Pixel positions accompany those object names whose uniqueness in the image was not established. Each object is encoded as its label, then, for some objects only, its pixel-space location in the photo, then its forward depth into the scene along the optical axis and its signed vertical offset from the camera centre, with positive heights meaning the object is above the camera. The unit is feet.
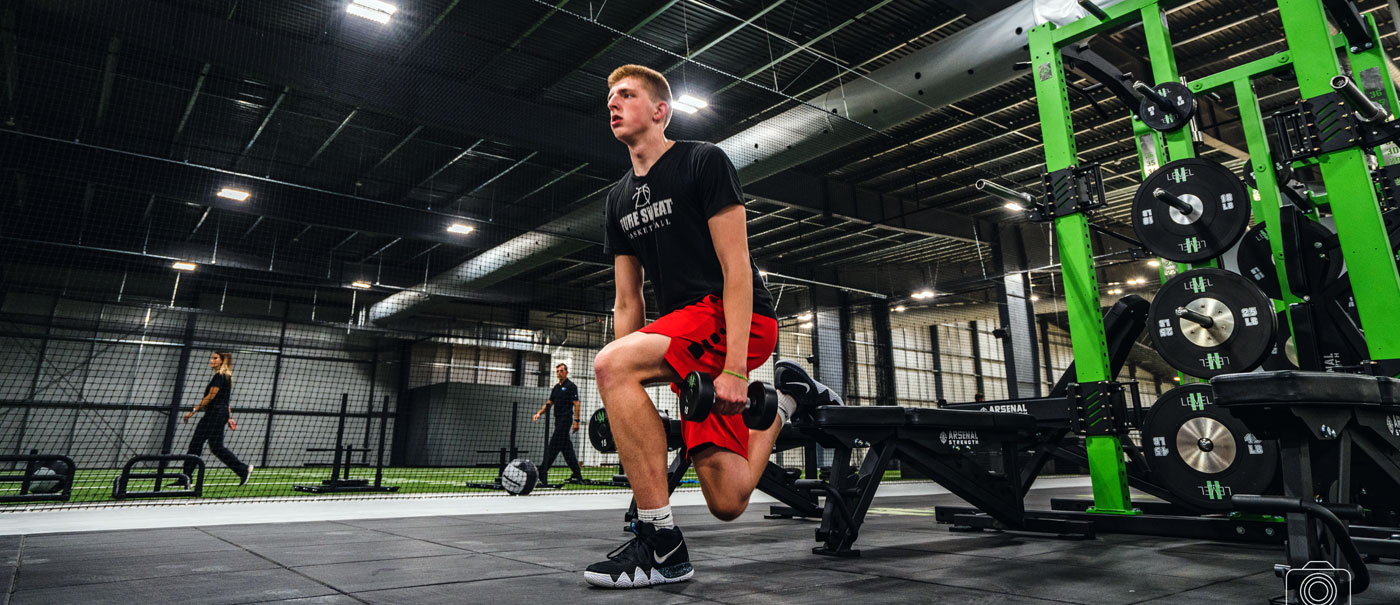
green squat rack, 8.05 +2.96
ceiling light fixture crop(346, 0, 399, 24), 18.37 +11.55
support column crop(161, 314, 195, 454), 42.11 +4.14
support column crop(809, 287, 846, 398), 36.91 +5.94
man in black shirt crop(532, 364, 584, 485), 23.76 +1.12
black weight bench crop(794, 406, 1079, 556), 7.38 -0.10
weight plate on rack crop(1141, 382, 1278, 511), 8.14 -0.08
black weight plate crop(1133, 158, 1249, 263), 8.69 +2.93
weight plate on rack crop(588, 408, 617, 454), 13.64 +0.33
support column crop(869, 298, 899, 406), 33.37 +4.68
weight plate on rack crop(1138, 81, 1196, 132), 9.46 +4.50
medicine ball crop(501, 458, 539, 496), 19.17 -0.74
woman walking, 18.88 +1.02
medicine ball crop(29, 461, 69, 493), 14.99 -0.55
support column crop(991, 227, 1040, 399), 33.73 +7.06
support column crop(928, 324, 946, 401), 60.43 +8.20
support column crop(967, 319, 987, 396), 62.54 +8.22
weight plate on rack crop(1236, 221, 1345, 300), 8.95 +2.44
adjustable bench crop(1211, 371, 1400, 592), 4.45 +0.11
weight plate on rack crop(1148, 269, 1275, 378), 8.02 +1.40
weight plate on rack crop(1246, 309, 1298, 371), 9.46 +1.23
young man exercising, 5.12 +0.93
